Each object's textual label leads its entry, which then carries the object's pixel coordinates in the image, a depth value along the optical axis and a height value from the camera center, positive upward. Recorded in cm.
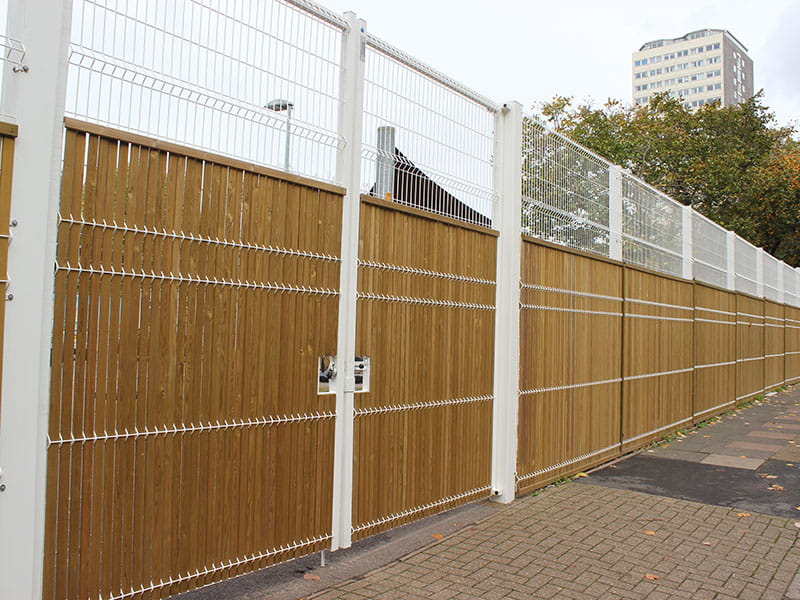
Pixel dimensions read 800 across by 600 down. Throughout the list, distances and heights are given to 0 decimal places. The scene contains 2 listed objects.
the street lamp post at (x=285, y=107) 394 +127
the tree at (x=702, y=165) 2517 +683
